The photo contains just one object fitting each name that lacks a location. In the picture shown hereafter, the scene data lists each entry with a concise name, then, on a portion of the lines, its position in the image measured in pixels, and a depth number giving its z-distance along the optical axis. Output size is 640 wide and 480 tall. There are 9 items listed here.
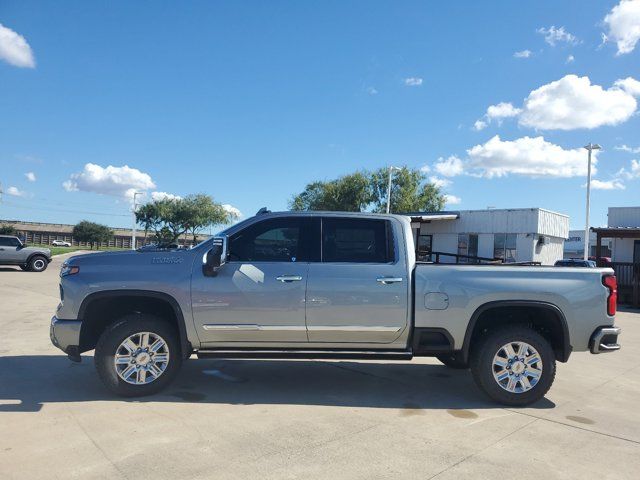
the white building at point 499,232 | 24.97
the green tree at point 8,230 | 91.88
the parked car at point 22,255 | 23.05
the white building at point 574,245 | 52.84
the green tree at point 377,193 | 45.69
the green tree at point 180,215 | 66.25
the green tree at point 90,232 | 103.62
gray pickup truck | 4.92
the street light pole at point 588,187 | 23.69
